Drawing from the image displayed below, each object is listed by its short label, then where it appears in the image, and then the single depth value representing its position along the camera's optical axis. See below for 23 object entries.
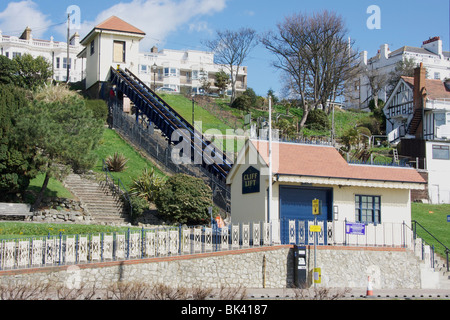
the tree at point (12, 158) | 27.34
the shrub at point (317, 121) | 60.75
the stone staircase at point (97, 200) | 29.03
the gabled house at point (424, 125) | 44.38
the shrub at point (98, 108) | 45.91
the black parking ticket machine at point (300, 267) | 20.33
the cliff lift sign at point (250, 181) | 23.03
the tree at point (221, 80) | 77.56
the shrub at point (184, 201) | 28.34
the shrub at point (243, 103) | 66.06
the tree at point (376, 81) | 78.06
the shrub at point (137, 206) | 29.50
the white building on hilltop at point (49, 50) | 73.81
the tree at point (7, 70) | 53.38
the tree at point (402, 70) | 75.12
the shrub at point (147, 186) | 31.72
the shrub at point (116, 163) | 35.91
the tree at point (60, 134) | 26.88
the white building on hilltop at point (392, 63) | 79.81
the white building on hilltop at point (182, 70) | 84.44
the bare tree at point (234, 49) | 75.00
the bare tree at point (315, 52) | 61.31
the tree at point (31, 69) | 56.44
